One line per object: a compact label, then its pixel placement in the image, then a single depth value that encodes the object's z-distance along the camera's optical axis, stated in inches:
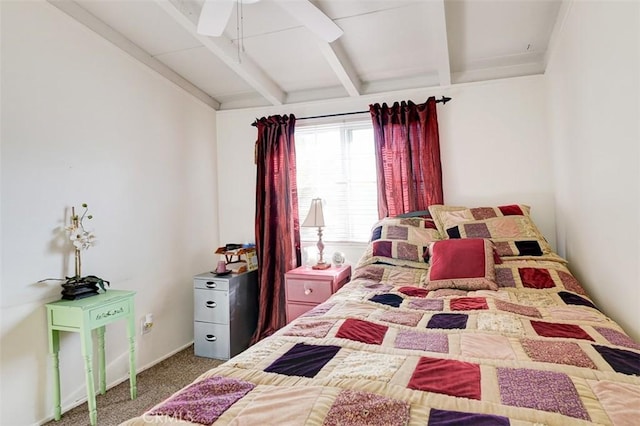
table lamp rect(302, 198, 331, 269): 120.8
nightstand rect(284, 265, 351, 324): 111.3
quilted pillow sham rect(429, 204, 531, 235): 100.3
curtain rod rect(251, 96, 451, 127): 118.0
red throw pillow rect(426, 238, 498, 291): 78.4
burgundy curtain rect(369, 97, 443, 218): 116.6
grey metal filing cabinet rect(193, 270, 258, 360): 116.3
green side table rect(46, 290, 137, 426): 78.0
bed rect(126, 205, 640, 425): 32.7
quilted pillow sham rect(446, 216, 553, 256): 90.7
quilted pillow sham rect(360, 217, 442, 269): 97.3
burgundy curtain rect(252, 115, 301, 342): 130.6
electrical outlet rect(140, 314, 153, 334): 108.6
